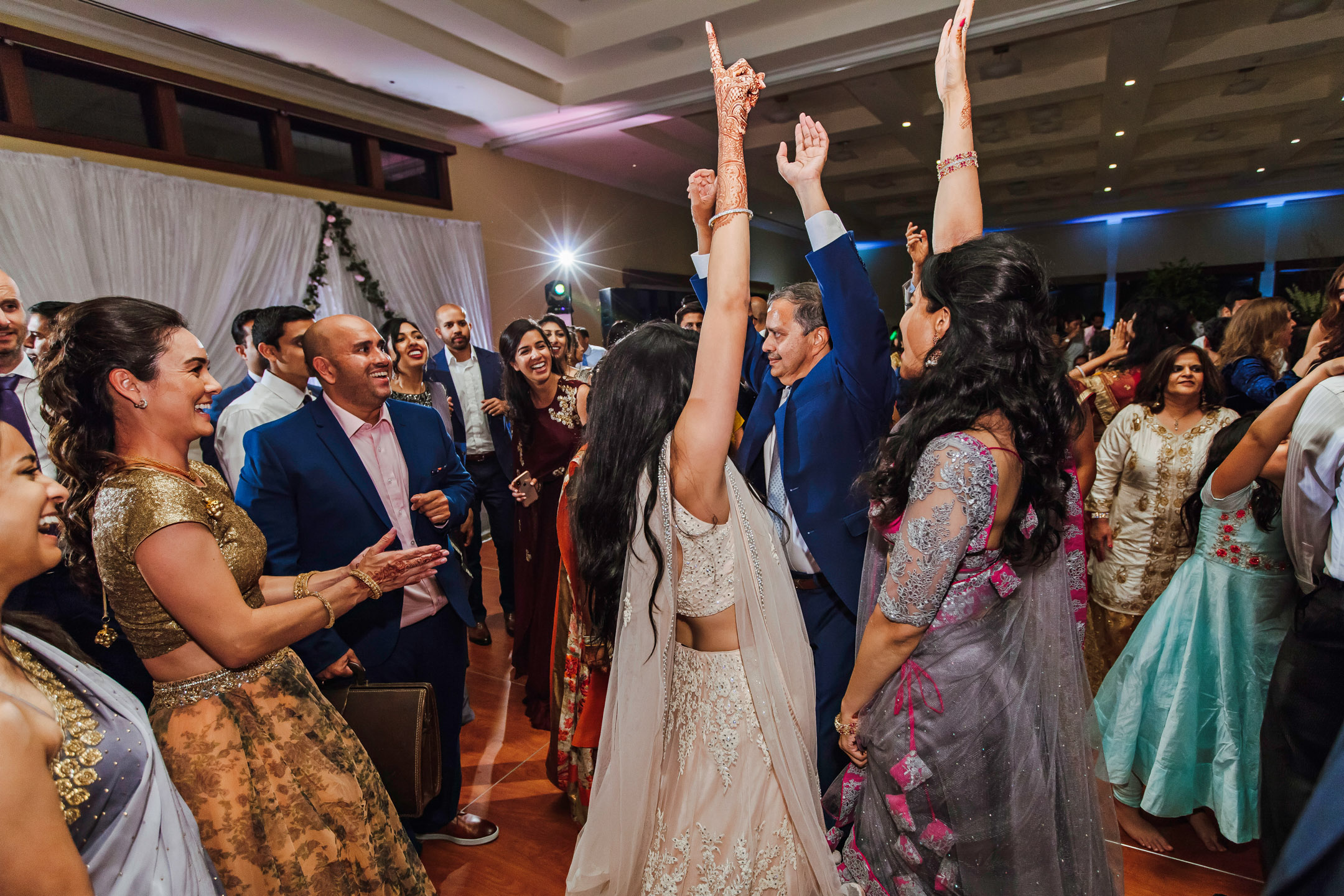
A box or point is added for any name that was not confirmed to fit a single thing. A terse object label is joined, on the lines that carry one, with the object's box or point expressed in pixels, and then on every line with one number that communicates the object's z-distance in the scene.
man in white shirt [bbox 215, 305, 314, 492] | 2.79
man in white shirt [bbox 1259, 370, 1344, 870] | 1.26
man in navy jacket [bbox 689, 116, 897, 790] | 1.47
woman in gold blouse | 1.10
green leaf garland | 5.00
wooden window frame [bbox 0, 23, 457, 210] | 3.59
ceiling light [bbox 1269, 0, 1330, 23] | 4.59
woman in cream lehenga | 1.16
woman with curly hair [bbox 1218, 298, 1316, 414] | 2.90
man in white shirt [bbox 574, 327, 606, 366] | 5.43
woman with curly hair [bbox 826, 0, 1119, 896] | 1.12
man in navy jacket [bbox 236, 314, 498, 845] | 1.66
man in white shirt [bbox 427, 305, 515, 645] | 3.82
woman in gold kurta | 2.25
